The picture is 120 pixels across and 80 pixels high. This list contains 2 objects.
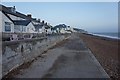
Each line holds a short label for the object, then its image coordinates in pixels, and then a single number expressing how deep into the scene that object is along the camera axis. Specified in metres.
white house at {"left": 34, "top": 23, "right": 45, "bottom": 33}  63.79
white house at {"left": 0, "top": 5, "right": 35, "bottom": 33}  34.12
